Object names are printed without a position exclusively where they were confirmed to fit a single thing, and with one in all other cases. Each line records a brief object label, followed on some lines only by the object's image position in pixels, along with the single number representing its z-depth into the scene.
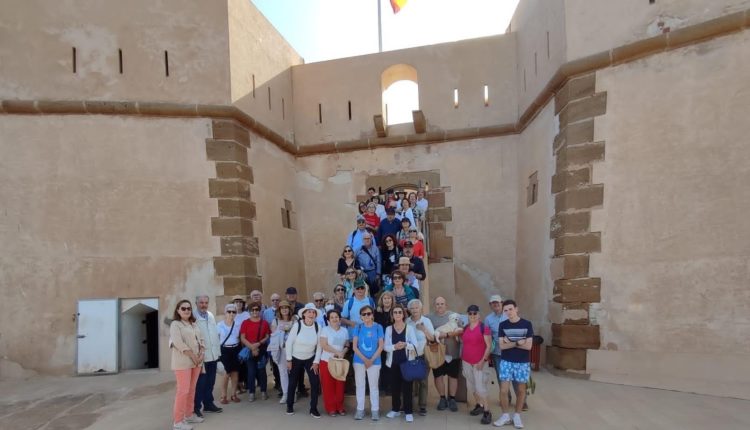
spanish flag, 14.66
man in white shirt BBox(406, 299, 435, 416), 5.55
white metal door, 8.38
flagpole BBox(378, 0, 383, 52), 14.49
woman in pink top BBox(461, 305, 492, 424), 5.55
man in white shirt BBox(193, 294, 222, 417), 5.84
